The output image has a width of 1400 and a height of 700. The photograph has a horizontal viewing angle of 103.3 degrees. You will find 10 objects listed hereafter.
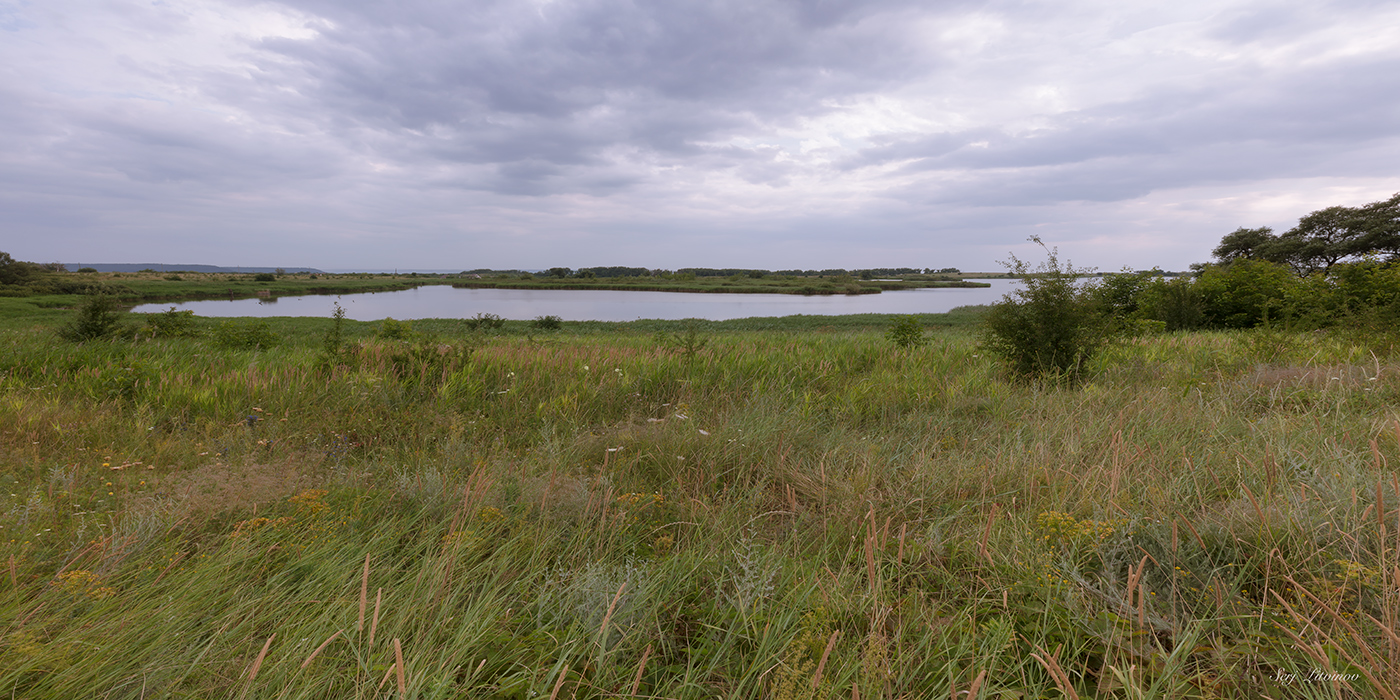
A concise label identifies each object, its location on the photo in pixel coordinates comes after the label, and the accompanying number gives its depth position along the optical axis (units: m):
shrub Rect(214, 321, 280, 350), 10.47
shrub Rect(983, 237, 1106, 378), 7.38
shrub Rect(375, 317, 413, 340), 13.23
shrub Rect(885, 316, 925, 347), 10.34
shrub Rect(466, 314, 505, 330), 26.67
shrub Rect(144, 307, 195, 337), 12.69
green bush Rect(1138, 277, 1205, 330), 22.42
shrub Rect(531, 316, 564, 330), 32.27
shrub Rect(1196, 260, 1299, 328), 22.02
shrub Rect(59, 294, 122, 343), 10.83
